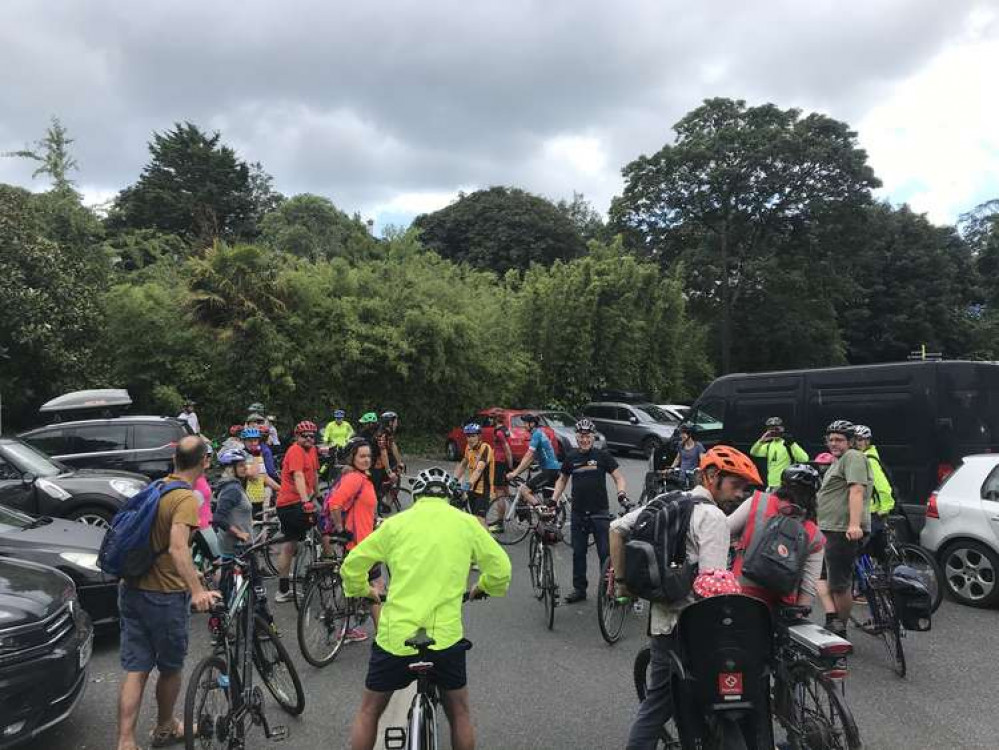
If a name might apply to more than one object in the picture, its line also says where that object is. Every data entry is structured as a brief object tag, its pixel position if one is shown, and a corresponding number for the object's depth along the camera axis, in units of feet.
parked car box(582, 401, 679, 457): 63.67
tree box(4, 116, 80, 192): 77.77
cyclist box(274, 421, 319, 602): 21.57
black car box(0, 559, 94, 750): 11.82
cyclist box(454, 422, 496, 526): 30.18
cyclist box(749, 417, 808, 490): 27.32
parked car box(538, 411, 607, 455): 55.31
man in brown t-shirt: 11.97
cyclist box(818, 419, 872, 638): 17.33
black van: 26.84
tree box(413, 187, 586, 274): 137.69
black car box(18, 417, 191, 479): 36.09
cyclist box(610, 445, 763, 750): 10.57
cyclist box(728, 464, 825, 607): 11.37
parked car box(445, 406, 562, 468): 33.30
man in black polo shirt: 21.39
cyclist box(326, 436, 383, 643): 17.21
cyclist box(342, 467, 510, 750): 9.81
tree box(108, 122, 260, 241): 117.50
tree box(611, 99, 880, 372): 106.83
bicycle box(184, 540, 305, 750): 11.43
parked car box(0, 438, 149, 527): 25.53
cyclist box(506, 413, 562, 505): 28.99
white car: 21.29
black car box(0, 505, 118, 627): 18.03
